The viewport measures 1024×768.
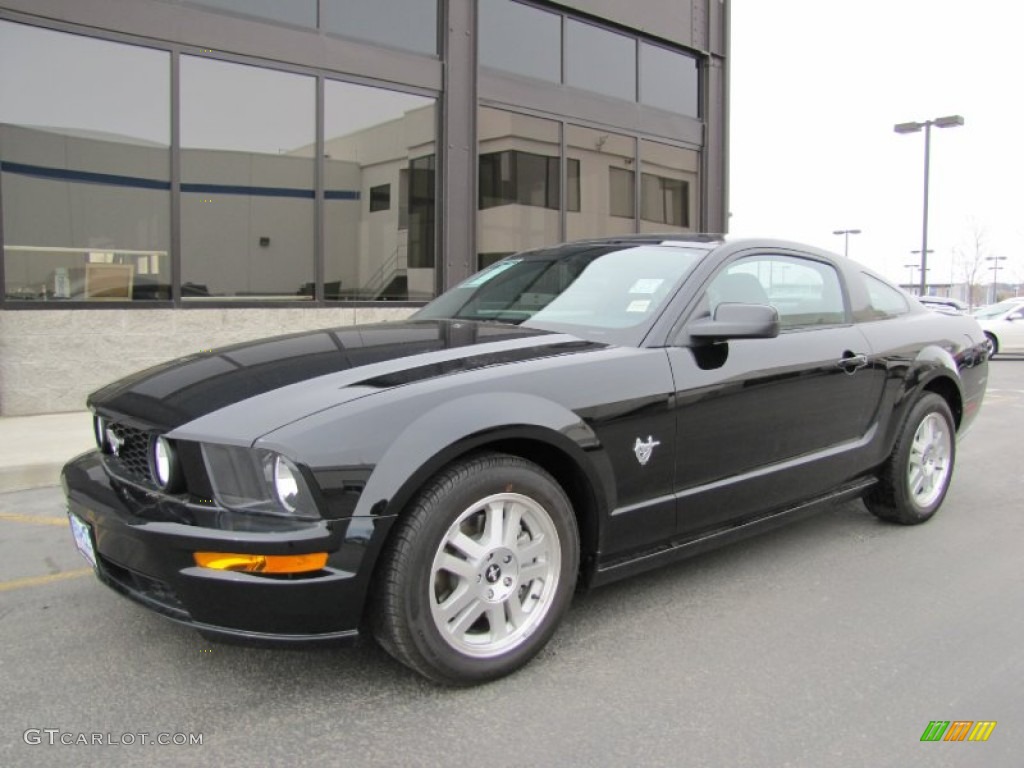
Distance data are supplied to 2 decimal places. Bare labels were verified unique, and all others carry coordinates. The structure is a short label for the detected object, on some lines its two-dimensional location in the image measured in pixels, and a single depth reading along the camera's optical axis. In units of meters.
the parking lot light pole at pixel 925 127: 21.59
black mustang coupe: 2.43
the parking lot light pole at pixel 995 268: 60.91
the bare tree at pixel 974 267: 43.25
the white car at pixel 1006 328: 18.31
